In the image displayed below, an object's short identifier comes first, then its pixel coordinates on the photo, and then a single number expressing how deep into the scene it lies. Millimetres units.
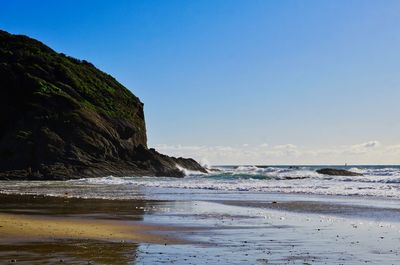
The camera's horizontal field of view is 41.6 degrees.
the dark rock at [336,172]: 75162
